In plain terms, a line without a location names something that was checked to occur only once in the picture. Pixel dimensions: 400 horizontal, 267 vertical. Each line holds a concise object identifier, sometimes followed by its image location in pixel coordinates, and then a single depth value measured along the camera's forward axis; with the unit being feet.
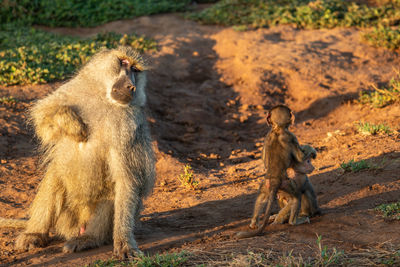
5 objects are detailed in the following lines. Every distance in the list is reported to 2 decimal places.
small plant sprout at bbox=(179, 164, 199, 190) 38.27
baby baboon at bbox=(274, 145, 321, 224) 27.14
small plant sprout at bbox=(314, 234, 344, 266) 22.17
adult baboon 27.37
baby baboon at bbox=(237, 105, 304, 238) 26.25
